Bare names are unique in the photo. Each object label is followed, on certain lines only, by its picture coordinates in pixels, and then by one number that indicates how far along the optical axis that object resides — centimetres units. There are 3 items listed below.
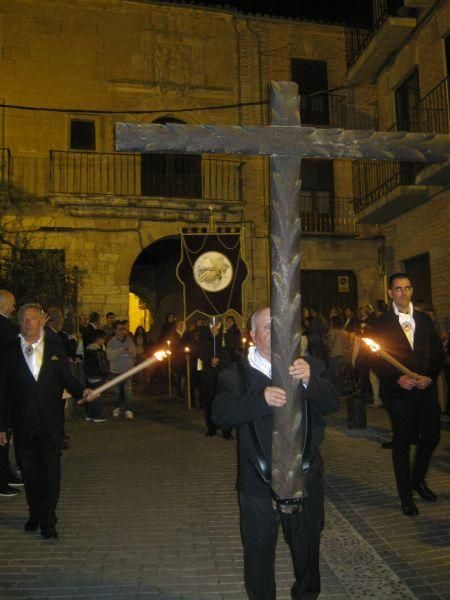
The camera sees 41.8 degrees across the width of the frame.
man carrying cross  289
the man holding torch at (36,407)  490
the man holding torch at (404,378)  505
